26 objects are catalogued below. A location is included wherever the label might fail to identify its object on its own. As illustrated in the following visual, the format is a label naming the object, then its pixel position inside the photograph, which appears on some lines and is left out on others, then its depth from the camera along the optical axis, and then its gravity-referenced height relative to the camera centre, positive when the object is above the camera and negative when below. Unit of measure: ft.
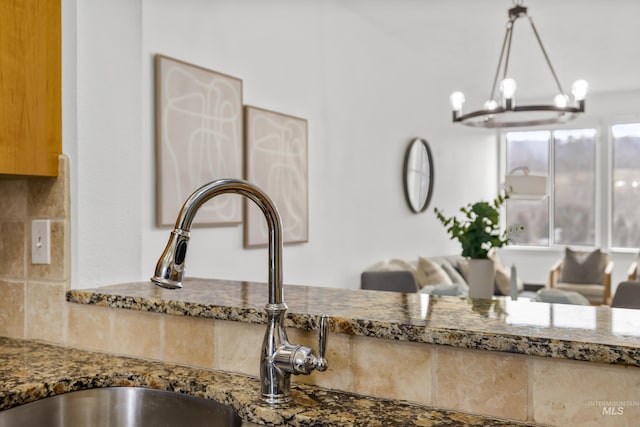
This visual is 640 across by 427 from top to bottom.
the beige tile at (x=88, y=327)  4.74 -0.90
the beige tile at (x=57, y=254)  4.93 -0.32
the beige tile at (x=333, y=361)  3.60 -0.88
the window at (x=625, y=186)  22.91 +1.15
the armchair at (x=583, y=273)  19.88 -2.05
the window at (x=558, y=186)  23.86 +1.21
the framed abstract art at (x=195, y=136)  9.07 +1.29
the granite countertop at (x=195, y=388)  3.17 -1.08
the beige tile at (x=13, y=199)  5.21 +0.14
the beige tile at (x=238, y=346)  3.92 -0.87
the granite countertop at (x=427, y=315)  2.97 -0.61
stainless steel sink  3.73 -1.27
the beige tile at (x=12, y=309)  5.25 -0.83
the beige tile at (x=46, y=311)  4.98 -0.81
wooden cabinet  4.49 +1.00
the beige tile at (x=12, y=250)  5.24 -0.31
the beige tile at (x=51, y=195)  4.91 +0.17
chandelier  12.30 +2.41
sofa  12.41 -1.46
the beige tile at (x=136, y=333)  4.42 -0.90
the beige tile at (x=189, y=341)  4.13 -0.89
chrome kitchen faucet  3.27 -0.64
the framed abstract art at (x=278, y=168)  10.87 +0.93
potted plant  9.98 -0.48
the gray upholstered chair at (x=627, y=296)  9.82 -1.33
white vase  10.16 -1.03
